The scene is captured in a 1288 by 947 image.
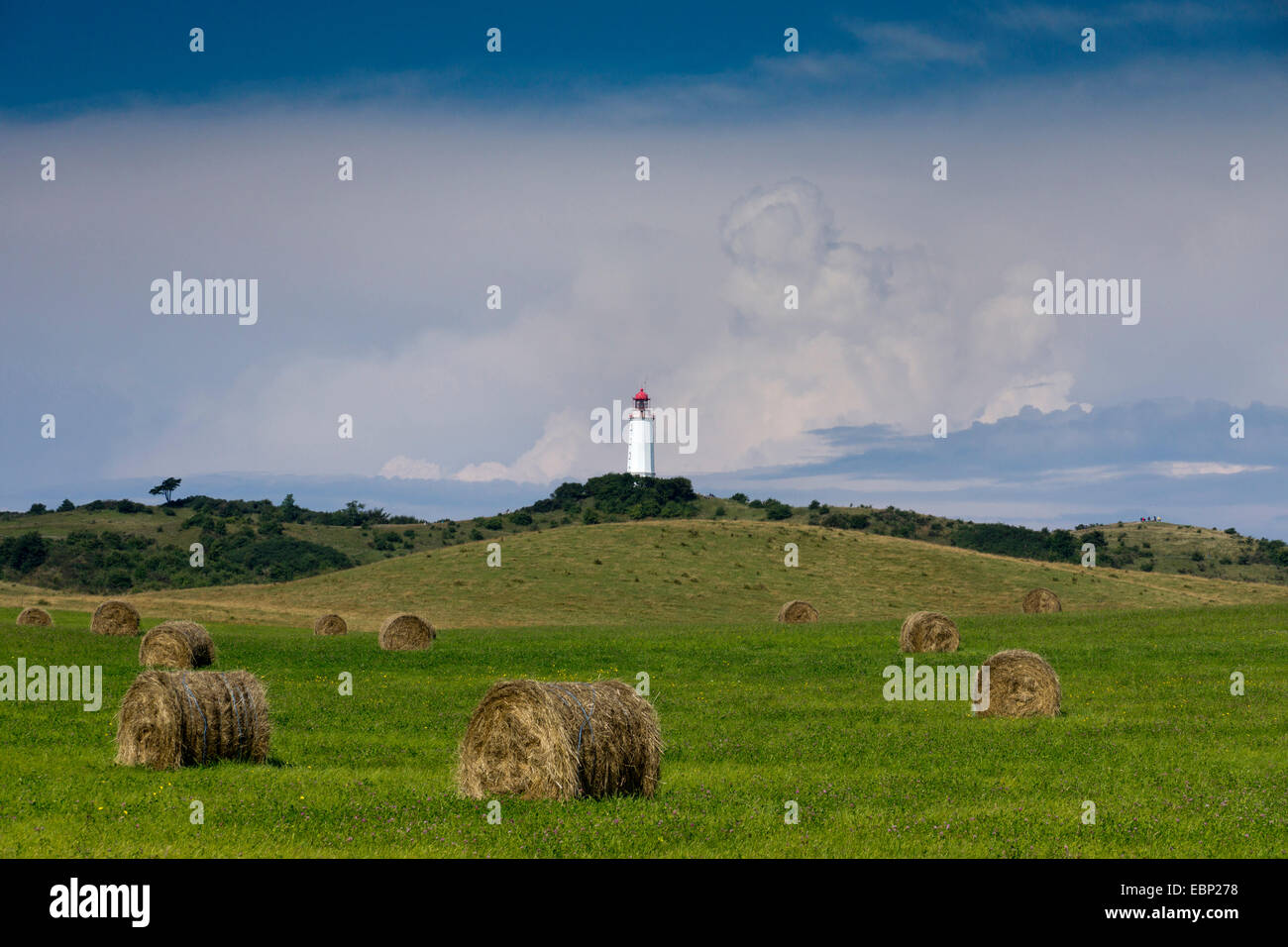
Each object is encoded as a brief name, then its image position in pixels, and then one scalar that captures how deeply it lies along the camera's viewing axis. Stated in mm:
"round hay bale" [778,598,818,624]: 66438
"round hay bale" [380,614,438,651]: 52250
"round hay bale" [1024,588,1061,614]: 73750
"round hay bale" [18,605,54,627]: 57344
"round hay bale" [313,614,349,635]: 63531
